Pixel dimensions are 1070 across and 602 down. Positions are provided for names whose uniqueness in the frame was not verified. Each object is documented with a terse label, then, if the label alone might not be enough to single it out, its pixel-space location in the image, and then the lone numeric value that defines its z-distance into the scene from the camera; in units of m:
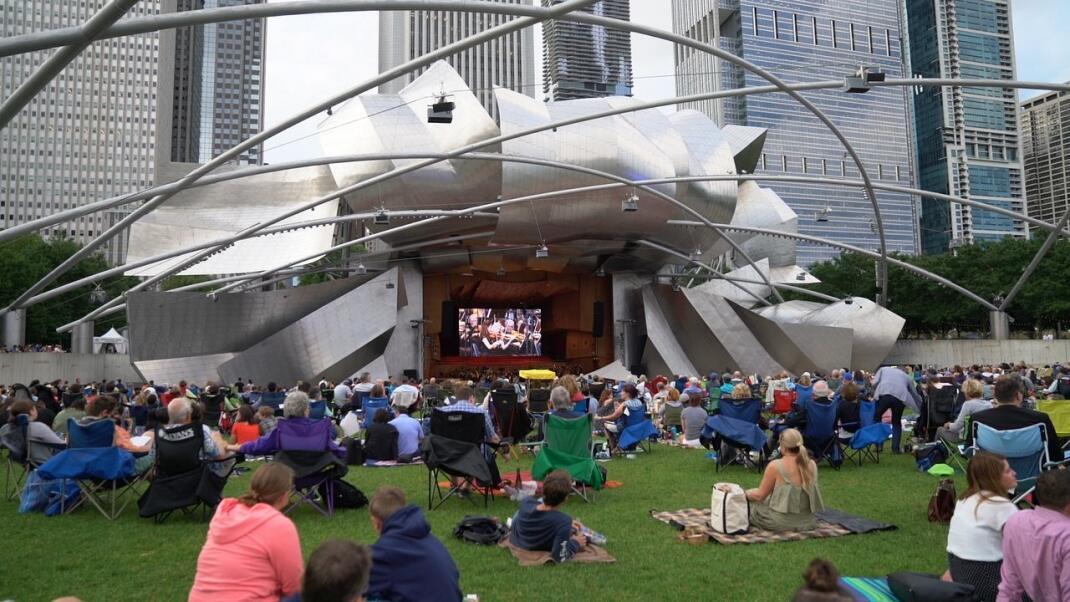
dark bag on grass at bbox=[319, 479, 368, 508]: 8.12
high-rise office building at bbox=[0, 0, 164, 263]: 97.50
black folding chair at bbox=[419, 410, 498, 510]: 7.92
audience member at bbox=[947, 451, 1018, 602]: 4.22
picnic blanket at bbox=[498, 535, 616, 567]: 5.93
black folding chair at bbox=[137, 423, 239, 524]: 7.50
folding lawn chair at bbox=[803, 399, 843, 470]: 10.09
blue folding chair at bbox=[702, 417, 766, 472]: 10.03
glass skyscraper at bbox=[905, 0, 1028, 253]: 98.00
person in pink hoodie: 3.29
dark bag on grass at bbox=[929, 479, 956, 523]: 7.20
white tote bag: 6.71
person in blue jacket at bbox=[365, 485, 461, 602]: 3.57
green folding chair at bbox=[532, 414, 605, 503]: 8.34
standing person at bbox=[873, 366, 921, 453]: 11.71
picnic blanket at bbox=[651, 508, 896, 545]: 6.58
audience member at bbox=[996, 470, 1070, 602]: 3.49
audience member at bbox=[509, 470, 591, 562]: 5.94
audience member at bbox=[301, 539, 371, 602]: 2.49
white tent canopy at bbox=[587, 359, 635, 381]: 30.55
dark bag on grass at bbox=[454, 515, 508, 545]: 6.61
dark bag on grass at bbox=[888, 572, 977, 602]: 3.73
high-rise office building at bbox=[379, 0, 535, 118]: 115.88
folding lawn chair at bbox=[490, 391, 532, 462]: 11.88
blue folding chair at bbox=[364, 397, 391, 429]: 14.05
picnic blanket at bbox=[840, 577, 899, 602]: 4.29
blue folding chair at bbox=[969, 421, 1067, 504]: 6.43
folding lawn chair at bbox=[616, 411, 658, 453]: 11.97
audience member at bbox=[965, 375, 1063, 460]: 6.45
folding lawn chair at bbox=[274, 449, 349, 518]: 7.56
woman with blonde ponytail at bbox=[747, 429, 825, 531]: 6.74
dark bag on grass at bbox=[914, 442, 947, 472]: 9.73
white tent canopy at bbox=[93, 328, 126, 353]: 44.24
